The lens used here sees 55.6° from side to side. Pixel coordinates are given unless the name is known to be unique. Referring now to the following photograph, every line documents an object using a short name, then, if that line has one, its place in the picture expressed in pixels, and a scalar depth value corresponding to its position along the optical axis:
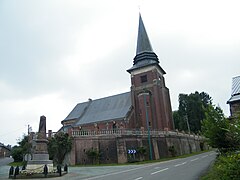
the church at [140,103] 40.94
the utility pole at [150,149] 31.72
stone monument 18.47
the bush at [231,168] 6.17
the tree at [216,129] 12.76
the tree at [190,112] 55.69
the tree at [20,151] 41.80
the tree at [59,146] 29.47
